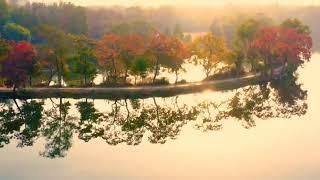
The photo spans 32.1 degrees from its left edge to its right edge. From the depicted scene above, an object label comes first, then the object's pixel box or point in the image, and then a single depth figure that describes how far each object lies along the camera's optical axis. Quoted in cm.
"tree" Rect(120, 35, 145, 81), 6731
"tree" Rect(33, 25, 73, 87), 6738
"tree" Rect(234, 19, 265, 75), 7925
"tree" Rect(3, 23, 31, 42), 10619
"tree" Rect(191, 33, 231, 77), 7294
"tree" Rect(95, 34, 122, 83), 6725
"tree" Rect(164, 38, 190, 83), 6912
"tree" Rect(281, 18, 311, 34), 8526
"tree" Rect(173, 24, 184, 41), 12334
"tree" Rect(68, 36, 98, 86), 6544
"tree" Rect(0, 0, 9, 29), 11500
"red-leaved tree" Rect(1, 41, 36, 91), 6301
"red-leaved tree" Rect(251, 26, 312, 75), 7500
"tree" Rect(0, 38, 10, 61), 6632
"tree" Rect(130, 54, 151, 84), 6606
